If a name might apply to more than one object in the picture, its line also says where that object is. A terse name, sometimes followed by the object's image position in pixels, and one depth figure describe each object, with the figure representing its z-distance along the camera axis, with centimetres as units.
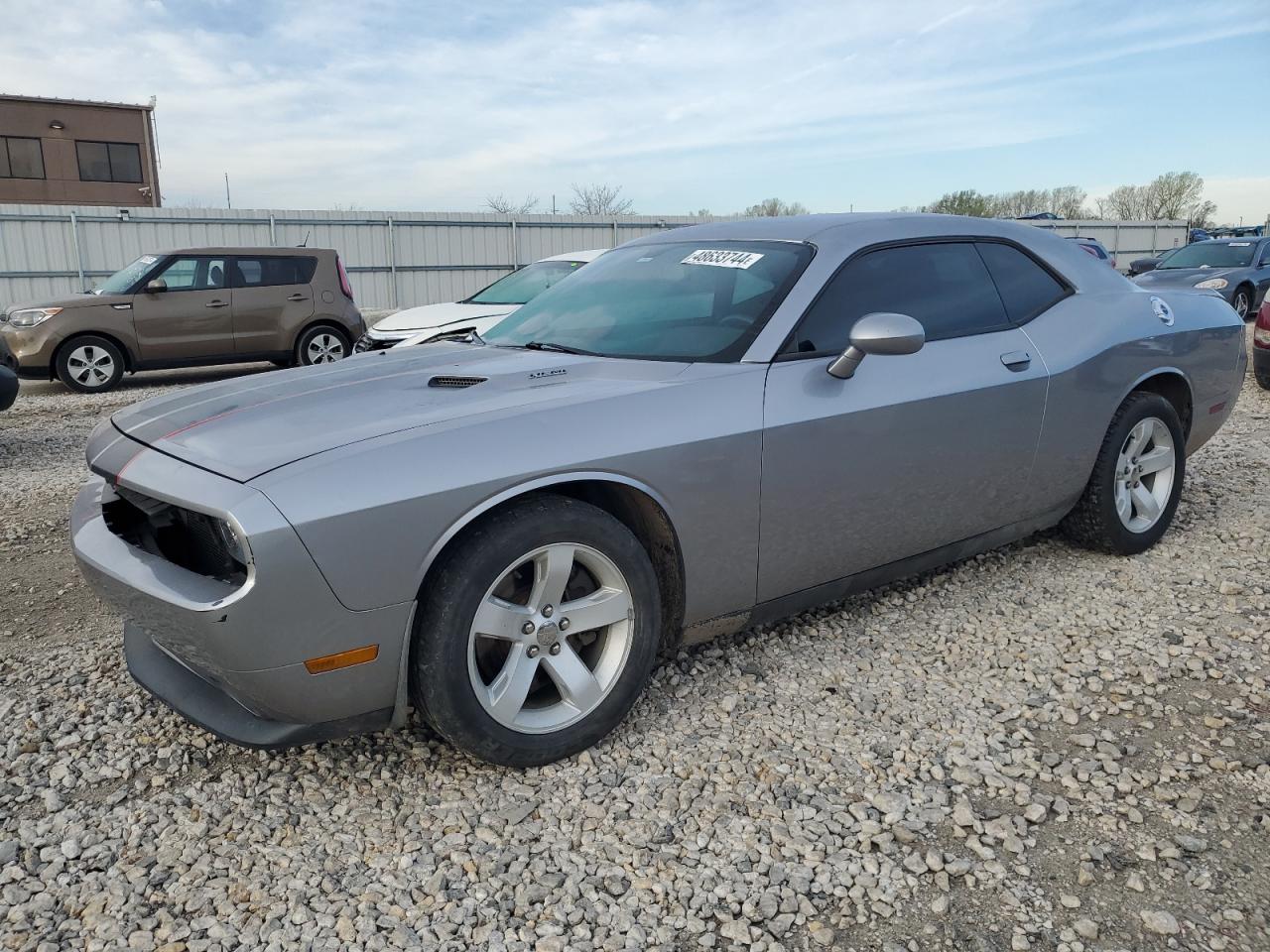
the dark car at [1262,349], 895
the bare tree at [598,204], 4238
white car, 933
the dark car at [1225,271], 1608
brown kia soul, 1074
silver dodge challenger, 238
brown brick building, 3625
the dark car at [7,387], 716
